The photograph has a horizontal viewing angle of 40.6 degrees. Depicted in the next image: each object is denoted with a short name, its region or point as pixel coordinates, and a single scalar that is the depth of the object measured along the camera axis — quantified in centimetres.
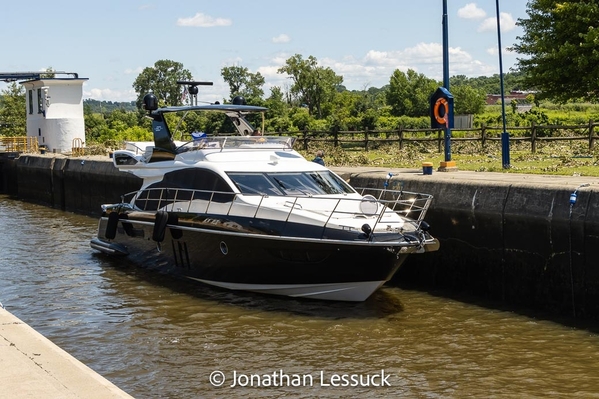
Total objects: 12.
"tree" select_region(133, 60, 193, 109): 8531
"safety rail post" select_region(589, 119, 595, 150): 2577
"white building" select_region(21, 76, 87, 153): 3716
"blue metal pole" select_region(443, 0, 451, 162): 1767
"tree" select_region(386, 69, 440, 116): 6712
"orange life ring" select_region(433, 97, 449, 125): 1738
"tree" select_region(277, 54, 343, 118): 6619
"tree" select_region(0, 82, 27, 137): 5556
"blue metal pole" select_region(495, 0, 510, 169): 1908
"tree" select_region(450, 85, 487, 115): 6856
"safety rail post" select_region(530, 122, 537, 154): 2744
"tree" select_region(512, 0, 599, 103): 2055
